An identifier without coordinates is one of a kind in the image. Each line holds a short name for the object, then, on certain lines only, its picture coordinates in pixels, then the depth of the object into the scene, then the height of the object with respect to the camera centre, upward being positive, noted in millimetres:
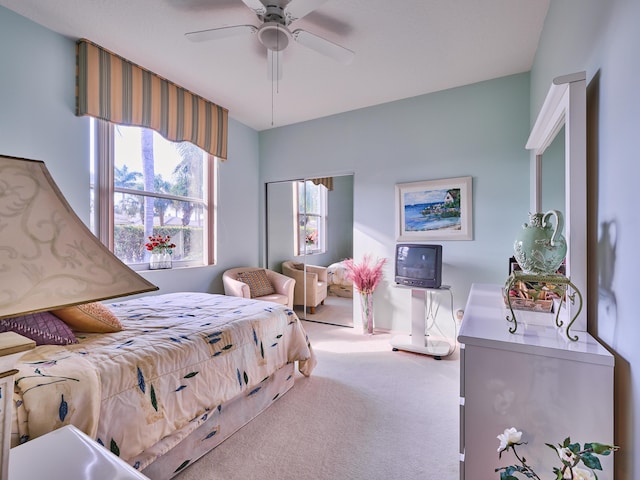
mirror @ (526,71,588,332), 1133 +230
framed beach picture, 3238 +335
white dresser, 908 -504
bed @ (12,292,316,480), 1051 -617
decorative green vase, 1193 -24
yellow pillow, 1495 -410
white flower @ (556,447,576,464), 730 -535
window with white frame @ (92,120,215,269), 2750 +493
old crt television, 2971 -265
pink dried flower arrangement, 3559 -440
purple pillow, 1269 -400
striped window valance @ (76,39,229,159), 2527 +1379
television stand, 2931 -1038
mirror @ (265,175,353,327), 3986 -42
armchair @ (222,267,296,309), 3543 -589
